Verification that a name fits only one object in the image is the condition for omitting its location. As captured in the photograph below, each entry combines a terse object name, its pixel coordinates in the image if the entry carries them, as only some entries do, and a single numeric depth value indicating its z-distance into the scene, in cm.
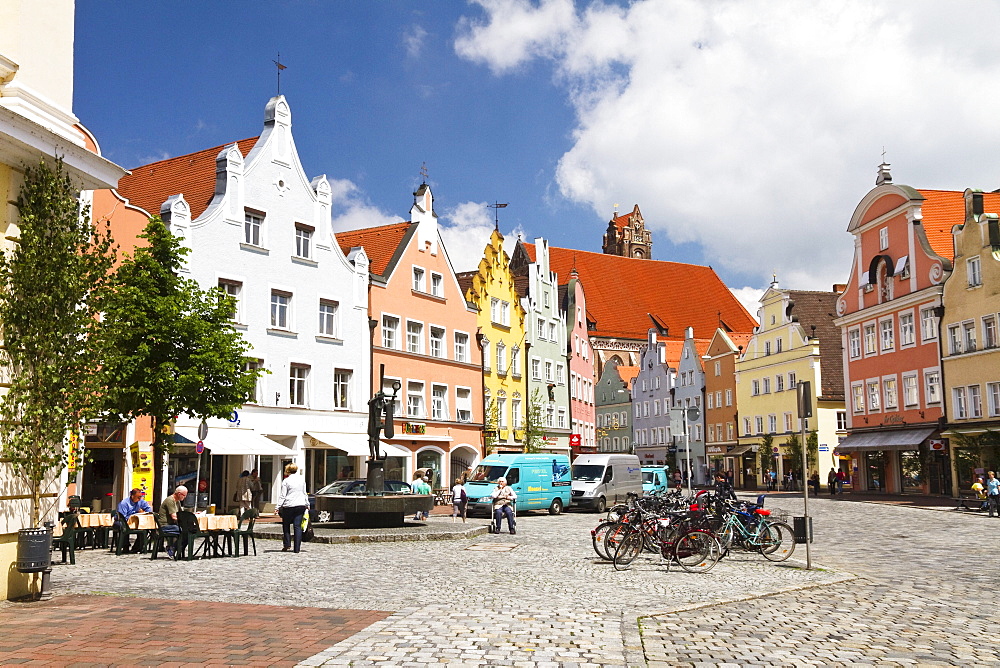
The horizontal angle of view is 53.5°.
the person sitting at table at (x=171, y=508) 1820
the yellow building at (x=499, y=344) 5047
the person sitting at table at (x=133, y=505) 2008
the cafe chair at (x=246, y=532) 1778
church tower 12175
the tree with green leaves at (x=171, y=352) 2181
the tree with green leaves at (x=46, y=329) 1158
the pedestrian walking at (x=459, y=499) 2933
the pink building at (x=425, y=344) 4244
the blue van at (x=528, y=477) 3419
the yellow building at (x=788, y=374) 6031
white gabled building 3328
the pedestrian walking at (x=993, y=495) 3169
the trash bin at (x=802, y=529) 1644
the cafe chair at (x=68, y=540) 1580
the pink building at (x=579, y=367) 6353
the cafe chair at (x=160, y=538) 1709
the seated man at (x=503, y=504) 2416
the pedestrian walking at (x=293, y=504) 1848
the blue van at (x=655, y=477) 4376
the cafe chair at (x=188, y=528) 1708
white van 3681
